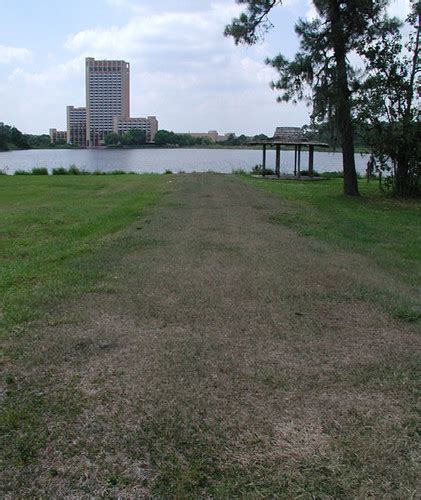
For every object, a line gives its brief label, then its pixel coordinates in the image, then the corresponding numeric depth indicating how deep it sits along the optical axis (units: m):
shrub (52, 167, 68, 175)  34.97
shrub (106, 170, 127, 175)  35.29
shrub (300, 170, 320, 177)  34.31
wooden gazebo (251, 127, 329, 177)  31.62
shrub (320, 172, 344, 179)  34.79
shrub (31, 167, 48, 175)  35.07
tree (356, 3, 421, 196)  17.59
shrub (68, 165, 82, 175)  35.22
